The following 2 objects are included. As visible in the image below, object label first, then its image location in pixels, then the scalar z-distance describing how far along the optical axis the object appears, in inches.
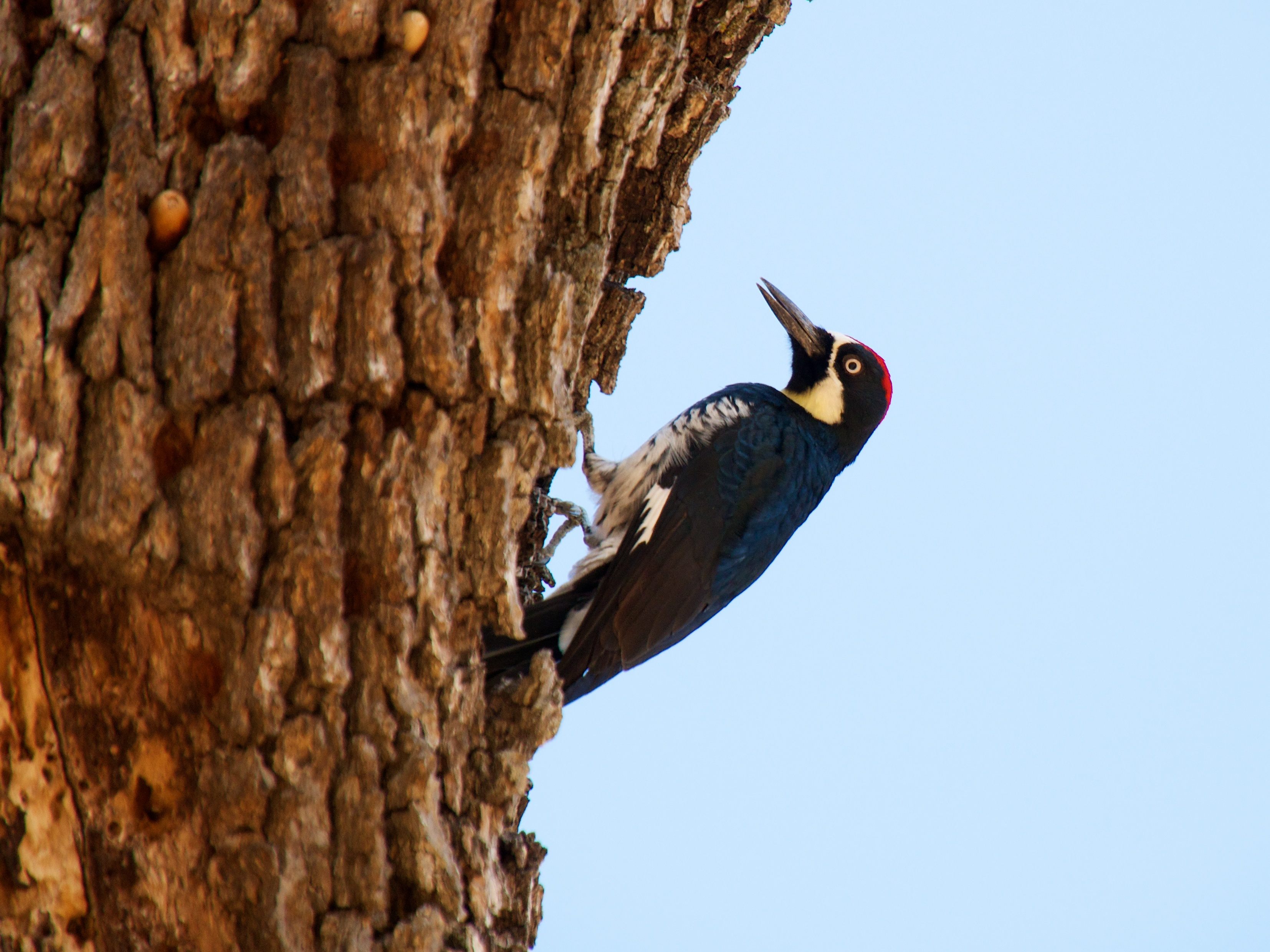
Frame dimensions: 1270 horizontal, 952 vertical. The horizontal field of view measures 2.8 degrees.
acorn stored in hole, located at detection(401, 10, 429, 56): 275.9
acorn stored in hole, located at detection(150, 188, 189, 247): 255.2
